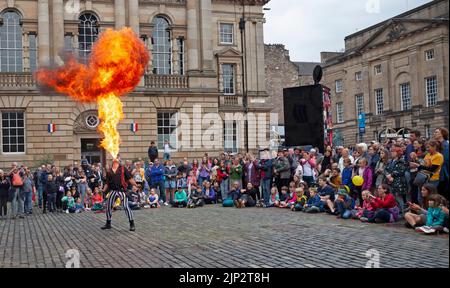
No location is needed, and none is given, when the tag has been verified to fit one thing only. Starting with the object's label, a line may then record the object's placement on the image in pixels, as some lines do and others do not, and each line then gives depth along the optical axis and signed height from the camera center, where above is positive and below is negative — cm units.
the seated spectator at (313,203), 1656 -158
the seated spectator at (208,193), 2203 -150
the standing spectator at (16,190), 1869 -100
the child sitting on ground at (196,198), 2067 -163
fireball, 1603 +296
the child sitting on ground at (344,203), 1502 -142
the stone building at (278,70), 6619 +1114
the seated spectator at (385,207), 1321 -139
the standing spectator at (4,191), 1875 -101
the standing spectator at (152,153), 2728 +35
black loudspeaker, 1096 +88
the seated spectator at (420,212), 1120 -139
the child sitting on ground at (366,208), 1361 -146
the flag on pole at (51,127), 3488 +237
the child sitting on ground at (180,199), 2106 -165
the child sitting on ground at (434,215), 1052 -132
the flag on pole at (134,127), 3628 +234
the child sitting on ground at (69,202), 2034 -161
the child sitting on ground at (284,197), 1867 -152
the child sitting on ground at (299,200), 1739 -151
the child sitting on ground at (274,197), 1924 -153
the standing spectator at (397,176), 1352 -60
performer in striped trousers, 1340 -59
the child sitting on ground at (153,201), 2136 -172
